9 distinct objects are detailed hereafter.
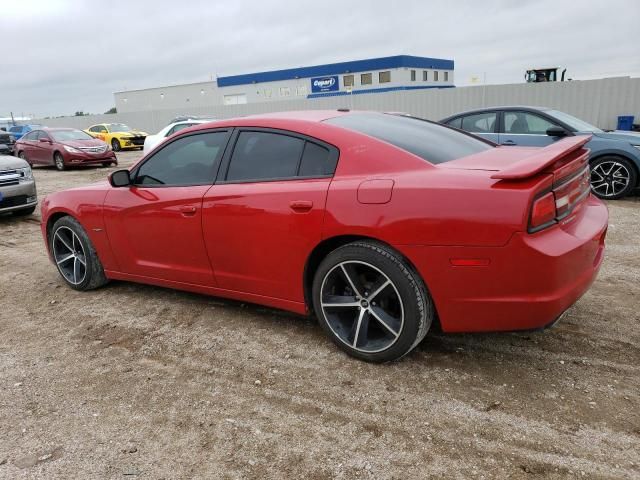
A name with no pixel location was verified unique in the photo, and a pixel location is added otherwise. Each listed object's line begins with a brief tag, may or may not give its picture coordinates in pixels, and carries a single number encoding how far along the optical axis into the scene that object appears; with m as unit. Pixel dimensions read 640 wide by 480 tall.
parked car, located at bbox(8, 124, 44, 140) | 28.44
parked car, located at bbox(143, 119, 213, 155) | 12.59
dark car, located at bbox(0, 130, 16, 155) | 20.25
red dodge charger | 2.61
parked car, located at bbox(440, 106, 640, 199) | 8.01
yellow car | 24.66
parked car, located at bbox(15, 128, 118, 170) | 16.36
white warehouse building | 42.00
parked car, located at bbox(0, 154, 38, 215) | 8.23
